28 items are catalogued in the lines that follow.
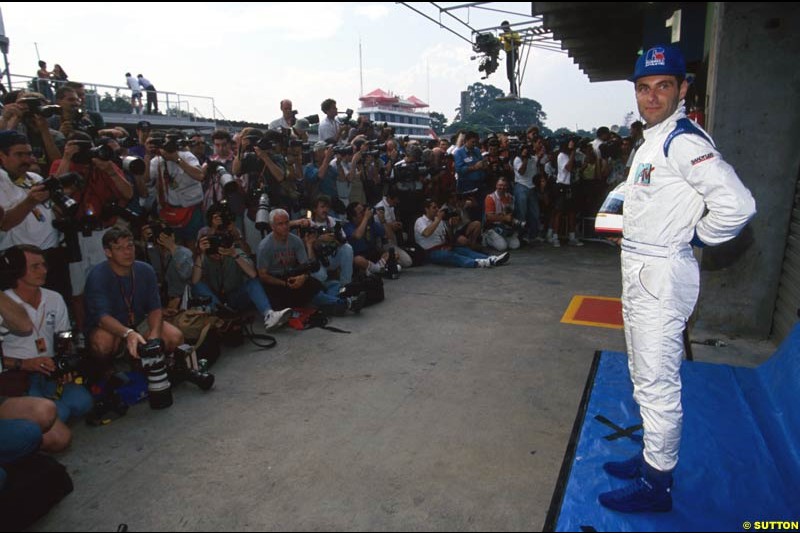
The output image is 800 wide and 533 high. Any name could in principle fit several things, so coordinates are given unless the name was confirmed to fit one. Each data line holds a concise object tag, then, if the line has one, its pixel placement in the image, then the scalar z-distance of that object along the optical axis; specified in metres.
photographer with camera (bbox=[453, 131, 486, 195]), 8.64
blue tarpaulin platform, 2.28
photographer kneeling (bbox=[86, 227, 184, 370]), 3.57
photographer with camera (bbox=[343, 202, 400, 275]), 6.59
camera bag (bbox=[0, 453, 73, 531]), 2.27
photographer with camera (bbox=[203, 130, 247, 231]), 5.27
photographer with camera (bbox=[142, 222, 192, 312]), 4.56
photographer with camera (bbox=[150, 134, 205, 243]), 5.19
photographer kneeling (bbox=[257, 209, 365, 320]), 5.18
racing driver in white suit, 2.14
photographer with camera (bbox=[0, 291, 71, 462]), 2.46
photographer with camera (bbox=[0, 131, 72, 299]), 3.49
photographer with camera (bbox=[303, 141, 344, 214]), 6.45
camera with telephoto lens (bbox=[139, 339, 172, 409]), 3.36
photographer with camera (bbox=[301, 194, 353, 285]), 5.96
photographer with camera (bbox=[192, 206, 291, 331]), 4.77
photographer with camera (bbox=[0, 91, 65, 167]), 4.00
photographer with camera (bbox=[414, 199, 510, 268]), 7.43
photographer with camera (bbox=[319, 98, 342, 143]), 7.50
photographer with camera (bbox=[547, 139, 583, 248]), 8.84
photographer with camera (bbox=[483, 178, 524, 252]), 8.48
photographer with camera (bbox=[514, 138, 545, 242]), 8.66
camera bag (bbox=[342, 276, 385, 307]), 5.58
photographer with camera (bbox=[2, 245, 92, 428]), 3.04
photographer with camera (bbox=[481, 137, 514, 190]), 8.99
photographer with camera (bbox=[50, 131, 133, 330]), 3.96
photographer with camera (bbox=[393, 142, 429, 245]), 7.66
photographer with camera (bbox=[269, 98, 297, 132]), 6.92
